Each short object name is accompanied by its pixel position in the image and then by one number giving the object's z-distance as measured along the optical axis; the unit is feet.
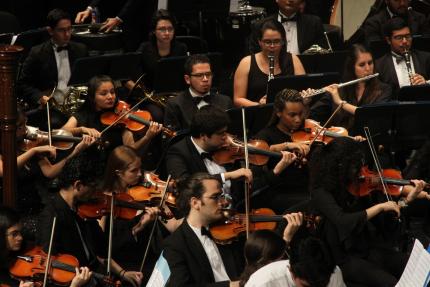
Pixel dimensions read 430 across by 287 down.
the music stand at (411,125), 38.78
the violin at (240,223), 31.40
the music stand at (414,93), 40.83
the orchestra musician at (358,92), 42.34
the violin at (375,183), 34.88
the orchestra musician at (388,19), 51.06
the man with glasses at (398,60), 45.34
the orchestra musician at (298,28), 48.52
